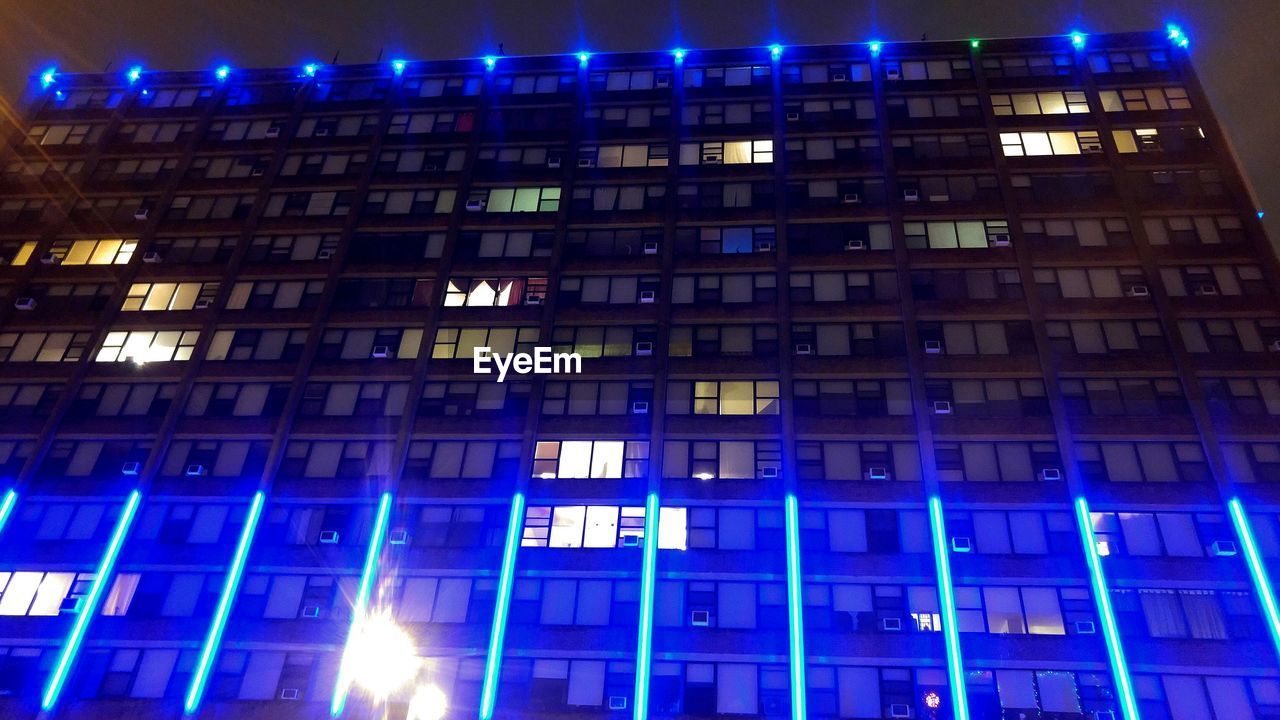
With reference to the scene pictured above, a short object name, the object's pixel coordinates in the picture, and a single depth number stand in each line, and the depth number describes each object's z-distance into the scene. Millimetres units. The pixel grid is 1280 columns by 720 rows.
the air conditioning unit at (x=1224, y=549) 26516
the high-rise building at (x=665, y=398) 26625
